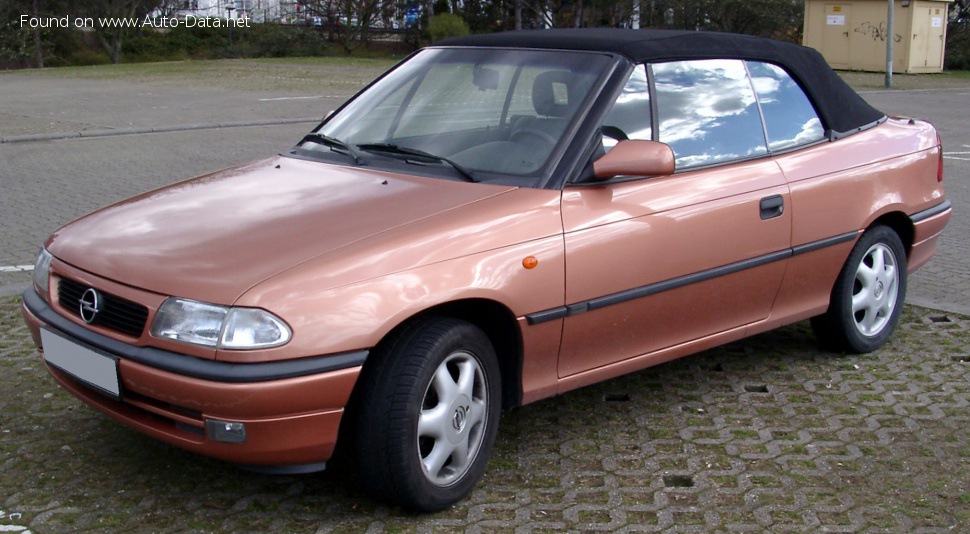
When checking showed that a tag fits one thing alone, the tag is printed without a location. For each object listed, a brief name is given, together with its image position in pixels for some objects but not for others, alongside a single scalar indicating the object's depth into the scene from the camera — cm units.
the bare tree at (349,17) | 4022
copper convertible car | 342
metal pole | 2557
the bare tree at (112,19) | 4269
